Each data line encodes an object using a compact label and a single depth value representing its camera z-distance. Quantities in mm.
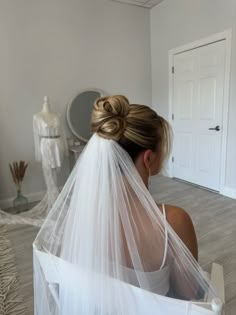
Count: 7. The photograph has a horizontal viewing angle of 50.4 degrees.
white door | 3205
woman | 662
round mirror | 3531
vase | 3078
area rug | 1543
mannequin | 2818
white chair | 524
